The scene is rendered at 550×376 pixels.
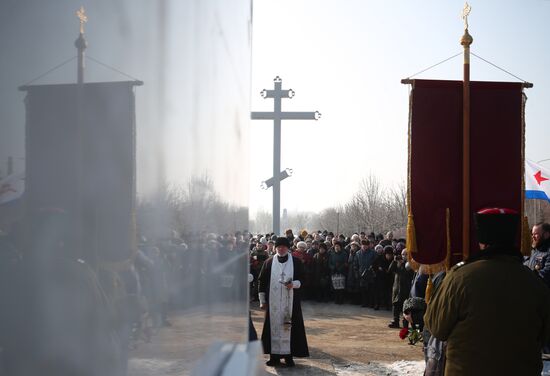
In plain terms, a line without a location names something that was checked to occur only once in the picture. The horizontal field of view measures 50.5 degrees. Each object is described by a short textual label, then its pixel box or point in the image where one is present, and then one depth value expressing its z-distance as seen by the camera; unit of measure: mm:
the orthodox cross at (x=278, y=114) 21422
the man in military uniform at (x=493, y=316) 2979
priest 7781
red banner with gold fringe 4973
